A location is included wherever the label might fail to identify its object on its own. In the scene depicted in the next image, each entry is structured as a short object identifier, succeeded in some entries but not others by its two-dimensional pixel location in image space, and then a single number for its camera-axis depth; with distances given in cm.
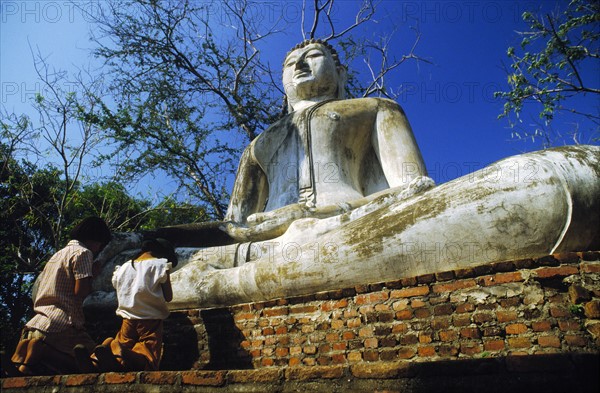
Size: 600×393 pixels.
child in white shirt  289
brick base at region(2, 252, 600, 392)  177
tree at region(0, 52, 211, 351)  830
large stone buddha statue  266
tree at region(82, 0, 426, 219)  1131
